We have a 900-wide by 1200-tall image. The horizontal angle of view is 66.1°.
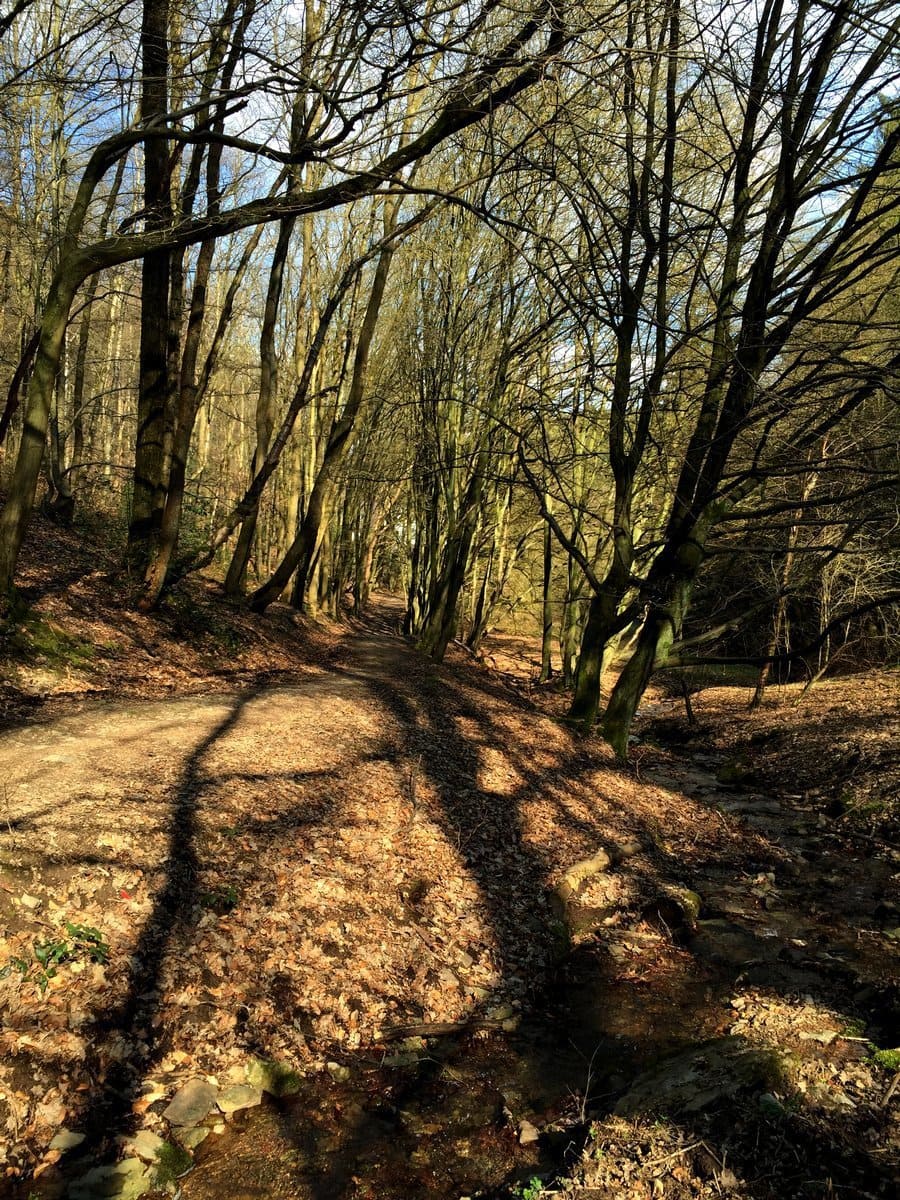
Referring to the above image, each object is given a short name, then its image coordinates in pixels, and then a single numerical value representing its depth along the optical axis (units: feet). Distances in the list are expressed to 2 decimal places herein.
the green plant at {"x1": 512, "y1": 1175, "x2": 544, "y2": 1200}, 9.72
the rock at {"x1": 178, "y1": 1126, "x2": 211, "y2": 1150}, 10.91
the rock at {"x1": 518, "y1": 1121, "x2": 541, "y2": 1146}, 11.48
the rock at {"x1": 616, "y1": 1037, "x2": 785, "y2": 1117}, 11.16
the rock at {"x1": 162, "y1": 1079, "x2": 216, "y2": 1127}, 11.21
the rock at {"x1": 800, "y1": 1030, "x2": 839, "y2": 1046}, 12.83
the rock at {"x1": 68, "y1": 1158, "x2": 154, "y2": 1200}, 9.80
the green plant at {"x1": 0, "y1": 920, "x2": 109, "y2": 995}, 12.11
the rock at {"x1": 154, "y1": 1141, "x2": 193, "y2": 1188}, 10.29
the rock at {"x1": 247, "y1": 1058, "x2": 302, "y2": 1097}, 12.21
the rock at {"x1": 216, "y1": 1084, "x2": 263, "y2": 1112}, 11.64
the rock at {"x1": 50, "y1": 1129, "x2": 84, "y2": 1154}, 10.30
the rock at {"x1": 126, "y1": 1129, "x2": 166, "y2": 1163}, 10.52
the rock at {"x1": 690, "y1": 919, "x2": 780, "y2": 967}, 18.15
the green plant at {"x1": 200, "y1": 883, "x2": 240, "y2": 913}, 15.37
